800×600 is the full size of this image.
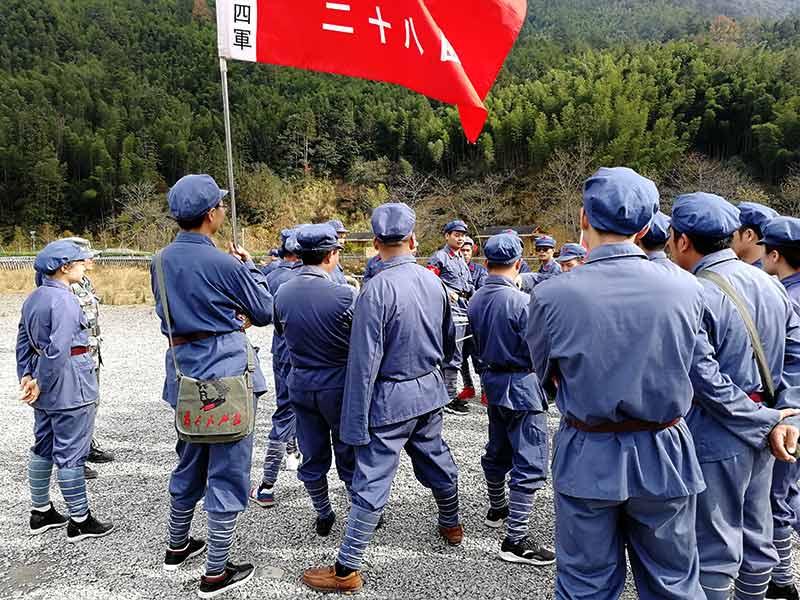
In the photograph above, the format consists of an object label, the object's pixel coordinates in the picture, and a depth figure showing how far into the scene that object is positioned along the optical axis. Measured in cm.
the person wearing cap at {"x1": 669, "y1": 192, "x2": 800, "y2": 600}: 227
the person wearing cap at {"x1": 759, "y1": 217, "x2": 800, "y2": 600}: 285
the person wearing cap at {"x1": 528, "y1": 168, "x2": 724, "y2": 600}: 189
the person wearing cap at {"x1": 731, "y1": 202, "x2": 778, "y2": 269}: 330
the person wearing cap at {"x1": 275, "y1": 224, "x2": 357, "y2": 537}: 332
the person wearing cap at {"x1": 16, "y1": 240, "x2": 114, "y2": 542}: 363
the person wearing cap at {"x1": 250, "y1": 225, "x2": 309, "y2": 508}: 410
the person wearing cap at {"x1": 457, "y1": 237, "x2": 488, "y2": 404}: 662
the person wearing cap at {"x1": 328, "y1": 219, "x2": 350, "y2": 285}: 398
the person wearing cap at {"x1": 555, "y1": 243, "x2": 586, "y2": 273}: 627
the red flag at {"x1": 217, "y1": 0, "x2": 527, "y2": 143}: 361
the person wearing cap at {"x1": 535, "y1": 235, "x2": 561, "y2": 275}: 715
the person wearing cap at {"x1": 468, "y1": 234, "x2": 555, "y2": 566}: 327
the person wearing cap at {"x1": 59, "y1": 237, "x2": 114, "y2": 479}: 504
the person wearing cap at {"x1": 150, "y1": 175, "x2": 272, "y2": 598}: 285
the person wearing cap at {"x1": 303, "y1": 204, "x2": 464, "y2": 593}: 299
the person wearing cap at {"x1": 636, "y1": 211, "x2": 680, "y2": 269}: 310
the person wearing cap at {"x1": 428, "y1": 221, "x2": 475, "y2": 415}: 719
